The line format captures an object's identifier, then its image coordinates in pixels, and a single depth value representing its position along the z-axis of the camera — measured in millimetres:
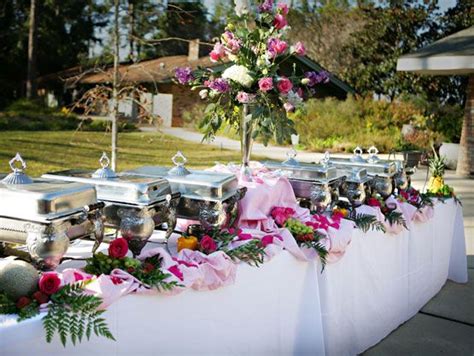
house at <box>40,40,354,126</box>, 23422
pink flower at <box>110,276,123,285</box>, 1553
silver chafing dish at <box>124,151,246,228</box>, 2061
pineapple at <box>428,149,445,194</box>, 3951
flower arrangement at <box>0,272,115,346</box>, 1375
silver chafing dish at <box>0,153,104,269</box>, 1537
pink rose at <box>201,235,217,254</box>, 1938
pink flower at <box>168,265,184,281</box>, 1730
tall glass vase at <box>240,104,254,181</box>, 2740
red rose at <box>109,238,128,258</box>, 1657
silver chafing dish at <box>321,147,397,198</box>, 3244
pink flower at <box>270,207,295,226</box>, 2389
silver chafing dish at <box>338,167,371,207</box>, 3023
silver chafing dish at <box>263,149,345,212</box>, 2738
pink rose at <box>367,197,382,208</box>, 3058
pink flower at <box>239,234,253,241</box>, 2125
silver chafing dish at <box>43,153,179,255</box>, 1810
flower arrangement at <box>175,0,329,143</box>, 2648
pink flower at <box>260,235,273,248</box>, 2162
